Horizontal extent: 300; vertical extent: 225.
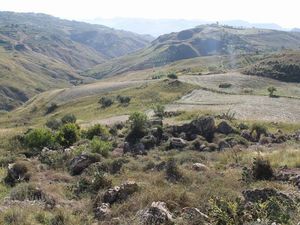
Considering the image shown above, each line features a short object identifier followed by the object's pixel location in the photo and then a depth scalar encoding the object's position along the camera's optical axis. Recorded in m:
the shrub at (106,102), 65.13
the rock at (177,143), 21.53
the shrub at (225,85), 66.27
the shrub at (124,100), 62.94
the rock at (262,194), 9.09
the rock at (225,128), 25.09
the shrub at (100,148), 17.97
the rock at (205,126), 24.62
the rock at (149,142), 22.64
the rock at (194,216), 8.09
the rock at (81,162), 15.11
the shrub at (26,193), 11.02
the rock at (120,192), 10.34
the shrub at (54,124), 42.08
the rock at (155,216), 8.14
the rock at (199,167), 13.38
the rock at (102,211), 9.34
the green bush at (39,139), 23.04
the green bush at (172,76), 78.64
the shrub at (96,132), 27.67
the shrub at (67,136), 24.34
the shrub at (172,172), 12.09
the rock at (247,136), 24.40
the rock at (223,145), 20.76
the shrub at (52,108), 80.60
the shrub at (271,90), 56.74
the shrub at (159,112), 42.28
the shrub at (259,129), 25.69
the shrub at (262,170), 11.73
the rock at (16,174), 13.92
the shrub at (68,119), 45.52
